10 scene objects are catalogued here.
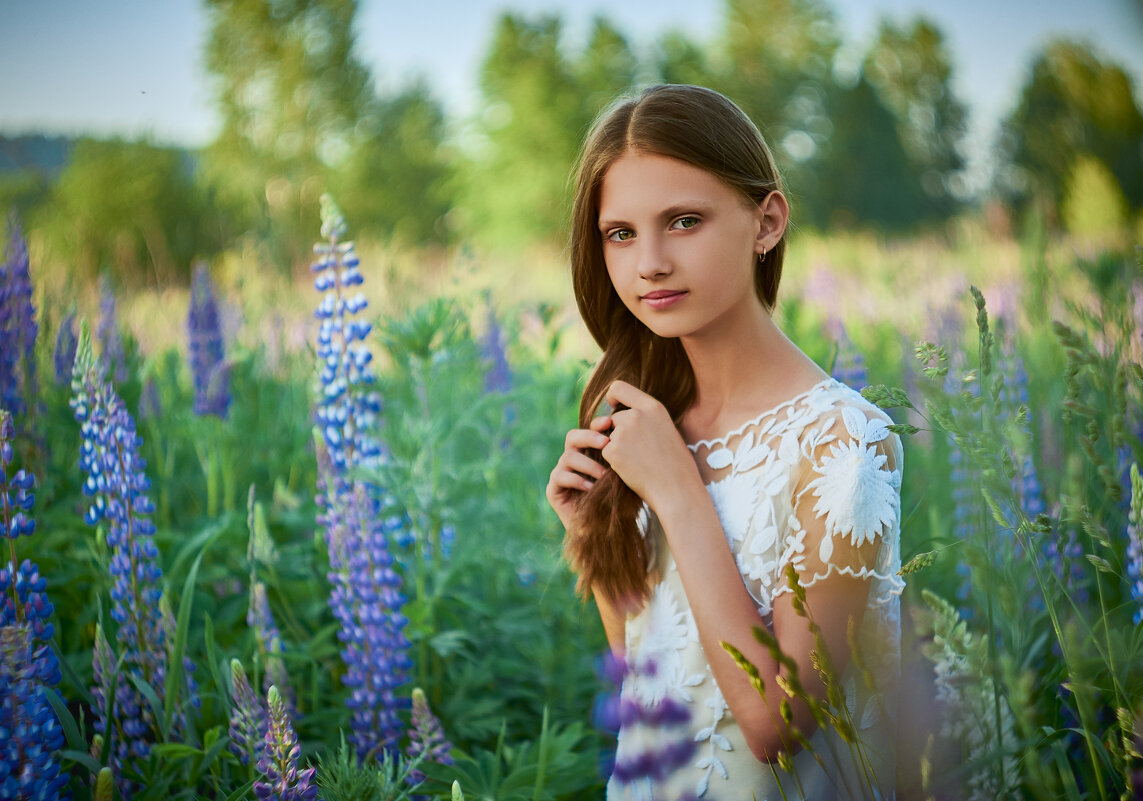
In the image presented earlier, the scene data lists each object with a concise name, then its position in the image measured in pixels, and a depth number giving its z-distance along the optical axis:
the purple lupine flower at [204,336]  2.99
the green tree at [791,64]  40.22
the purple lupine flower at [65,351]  2.83
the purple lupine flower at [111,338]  2.80
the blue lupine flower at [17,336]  2.41
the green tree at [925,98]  45.31
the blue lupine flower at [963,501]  2.14
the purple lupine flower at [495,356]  3.35
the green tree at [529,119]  31.33
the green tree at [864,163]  39.34
